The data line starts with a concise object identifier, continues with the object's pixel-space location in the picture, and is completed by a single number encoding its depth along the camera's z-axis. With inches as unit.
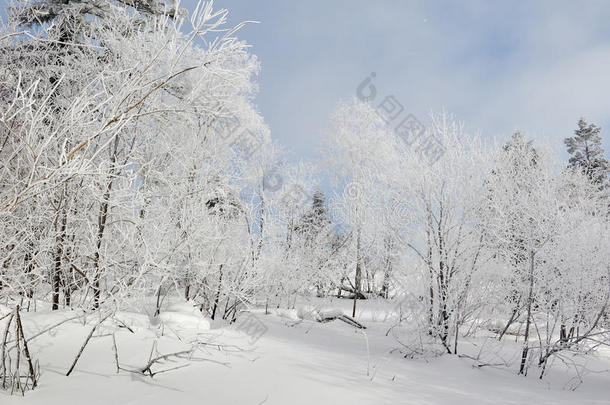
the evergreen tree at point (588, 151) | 708.0
